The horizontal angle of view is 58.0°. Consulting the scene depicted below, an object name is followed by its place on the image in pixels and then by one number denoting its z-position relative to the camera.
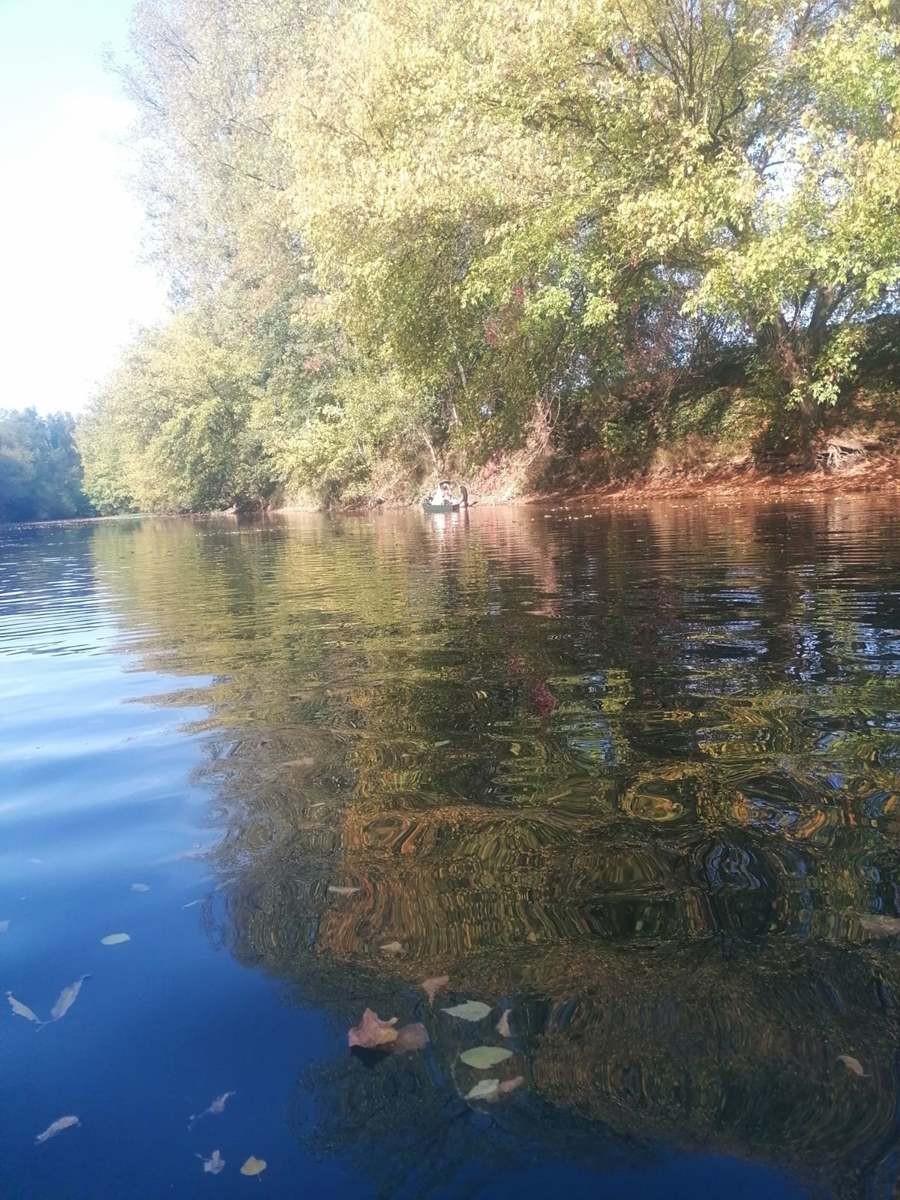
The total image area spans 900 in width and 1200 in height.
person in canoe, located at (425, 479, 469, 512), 29.14
